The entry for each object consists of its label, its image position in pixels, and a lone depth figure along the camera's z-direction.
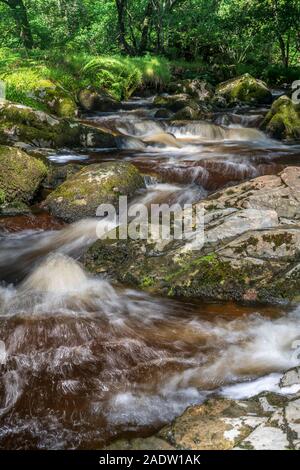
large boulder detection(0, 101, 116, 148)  9.62
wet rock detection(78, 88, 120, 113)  14.61
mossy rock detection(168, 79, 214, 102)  17.55
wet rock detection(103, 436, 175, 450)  2.49
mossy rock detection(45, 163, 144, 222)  6.89
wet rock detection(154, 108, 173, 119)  13.88
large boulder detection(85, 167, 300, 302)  4.48
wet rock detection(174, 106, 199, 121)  13.55
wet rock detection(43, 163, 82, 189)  7.98
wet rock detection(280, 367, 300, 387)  2.95
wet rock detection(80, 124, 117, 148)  10.22
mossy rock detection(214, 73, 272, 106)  17.34
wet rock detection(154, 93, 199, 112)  14.49
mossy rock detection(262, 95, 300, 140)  11.84
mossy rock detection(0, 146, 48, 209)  7.05
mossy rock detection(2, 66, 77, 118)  12.49
